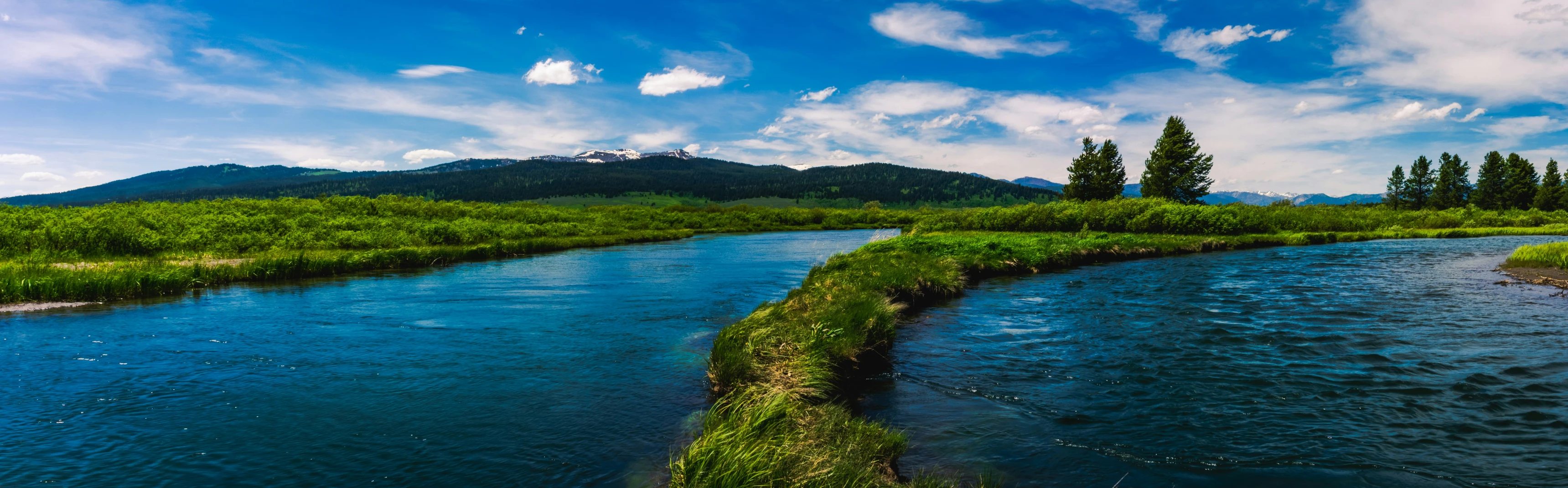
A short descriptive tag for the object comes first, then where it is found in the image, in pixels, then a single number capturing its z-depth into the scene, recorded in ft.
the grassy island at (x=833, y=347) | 21.33
